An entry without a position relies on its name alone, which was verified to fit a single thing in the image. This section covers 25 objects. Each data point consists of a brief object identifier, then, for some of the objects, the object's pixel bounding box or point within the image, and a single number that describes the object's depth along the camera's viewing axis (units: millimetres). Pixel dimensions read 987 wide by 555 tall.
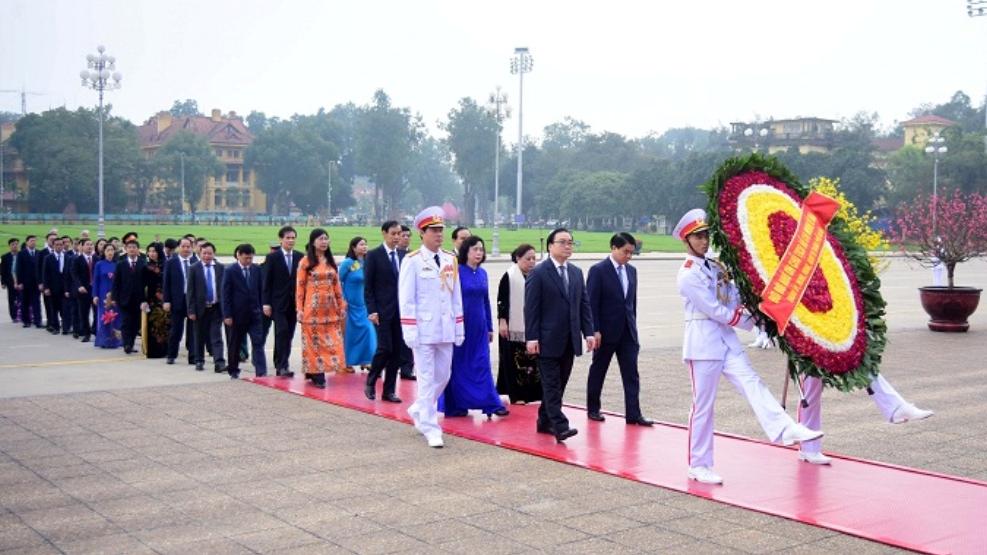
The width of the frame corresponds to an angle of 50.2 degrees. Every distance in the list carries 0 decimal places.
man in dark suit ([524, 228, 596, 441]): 8508
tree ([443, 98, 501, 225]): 123688
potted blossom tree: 17656
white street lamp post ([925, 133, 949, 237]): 48969
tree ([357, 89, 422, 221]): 122750
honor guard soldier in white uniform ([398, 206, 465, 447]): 8594
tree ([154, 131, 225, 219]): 96625
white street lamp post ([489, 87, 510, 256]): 52219
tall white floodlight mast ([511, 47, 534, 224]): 46344
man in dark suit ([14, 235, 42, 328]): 18391
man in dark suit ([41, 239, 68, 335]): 17344
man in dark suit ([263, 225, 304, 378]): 11938
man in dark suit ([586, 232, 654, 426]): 9180
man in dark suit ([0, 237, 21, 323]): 19025
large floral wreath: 7035
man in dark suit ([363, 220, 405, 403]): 10305
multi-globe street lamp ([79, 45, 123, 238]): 40812
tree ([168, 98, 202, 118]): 172875
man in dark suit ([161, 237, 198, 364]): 13609
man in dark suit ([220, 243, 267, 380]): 12070
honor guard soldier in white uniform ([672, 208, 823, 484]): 7055
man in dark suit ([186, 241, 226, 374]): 12828
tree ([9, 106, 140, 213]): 87375
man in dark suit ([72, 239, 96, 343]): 16484
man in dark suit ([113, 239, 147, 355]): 14672
